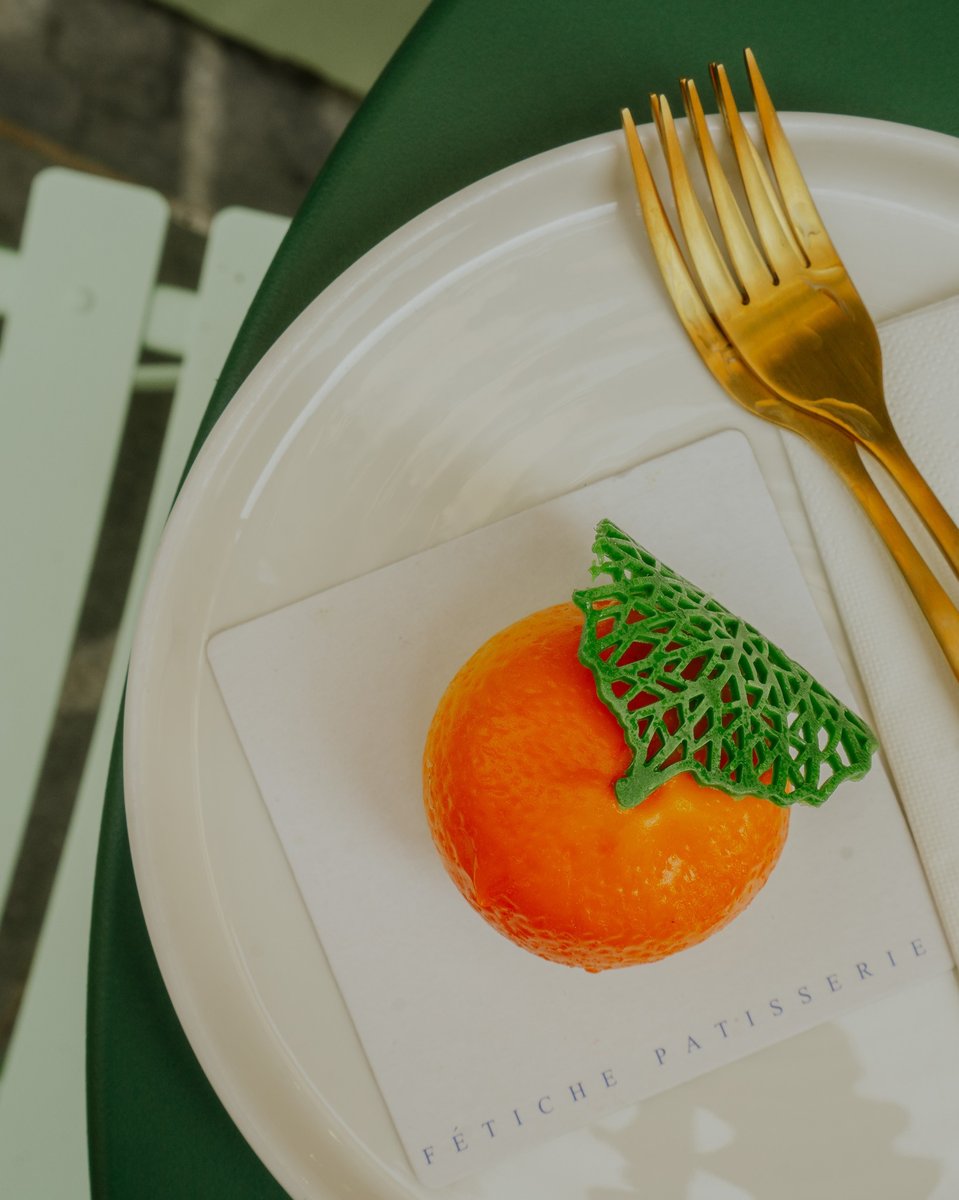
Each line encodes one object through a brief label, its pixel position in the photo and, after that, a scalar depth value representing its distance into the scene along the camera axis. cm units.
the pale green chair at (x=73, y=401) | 41
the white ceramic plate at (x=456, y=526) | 34
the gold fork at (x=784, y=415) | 34
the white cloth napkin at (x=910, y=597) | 34
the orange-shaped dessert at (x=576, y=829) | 30
